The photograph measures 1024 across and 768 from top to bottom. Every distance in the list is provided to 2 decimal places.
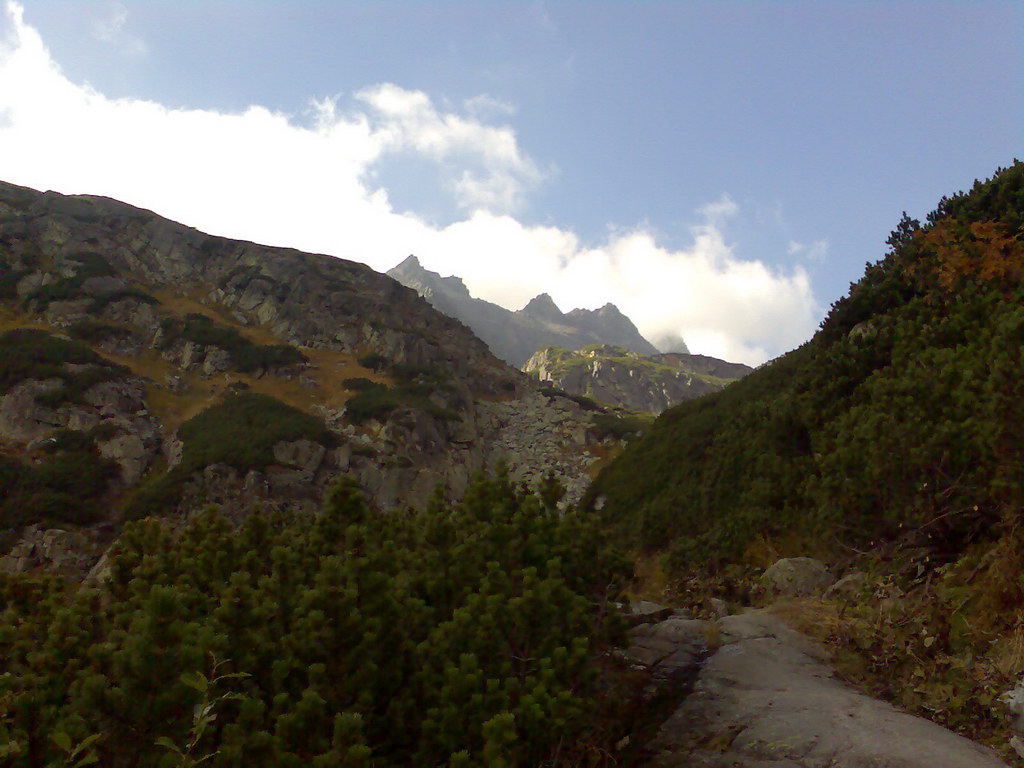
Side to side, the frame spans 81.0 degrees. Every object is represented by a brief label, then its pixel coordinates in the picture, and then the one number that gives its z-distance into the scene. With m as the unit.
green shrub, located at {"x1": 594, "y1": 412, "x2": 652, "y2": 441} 45.72
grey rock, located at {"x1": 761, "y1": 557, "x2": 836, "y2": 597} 8.80
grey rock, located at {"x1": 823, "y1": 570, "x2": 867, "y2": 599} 7.48
